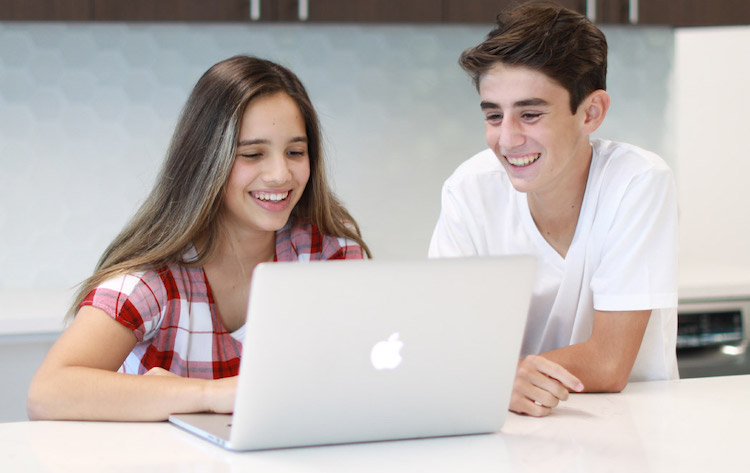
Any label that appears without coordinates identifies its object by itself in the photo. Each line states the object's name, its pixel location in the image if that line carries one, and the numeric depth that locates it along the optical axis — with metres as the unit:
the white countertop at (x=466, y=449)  1.12
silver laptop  1.09
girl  1.60
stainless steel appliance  2.86
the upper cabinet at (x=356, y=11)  2.61
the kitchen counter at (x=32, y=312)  2.35
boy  1.67
